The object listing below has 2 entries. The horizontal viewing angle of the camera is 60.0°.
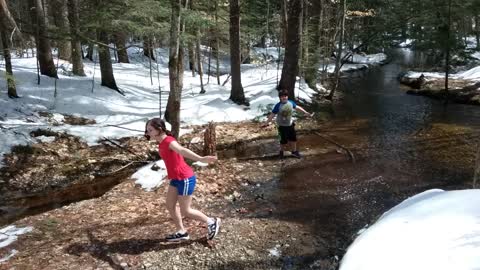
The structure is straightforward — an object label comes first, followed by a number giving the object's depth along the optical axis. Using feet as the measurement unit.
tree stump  32.40
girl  18.37
